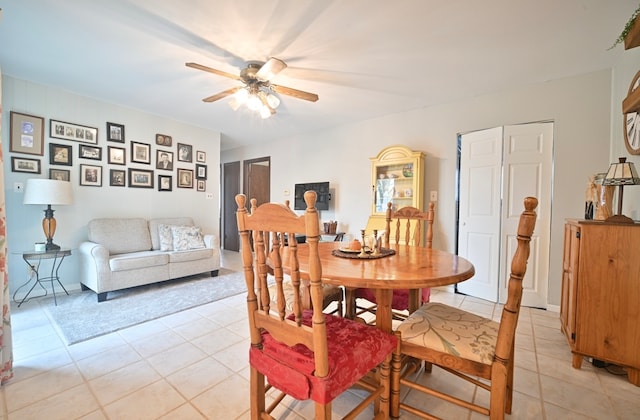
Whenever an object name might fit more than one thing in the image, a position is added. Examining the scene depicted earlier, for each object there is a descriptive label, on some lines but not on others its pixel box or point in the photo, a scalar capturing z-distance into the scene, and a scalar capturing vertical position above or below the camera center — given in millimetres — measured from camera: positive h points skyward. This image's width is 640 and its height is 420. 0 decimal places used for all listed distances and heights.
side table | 2727 -745
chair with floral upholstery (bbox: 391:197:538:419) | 1062 -612
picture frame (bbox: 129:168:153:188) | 3793 +338
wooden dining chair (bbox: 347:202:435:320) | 1937 -623
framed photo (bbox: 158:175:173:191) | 4090 +304
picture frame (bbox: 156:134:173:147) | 4017 +948
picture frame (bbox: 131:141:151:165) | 3791 +710
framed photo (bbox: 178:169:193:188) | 4320 +393
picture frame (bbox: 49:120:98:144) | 3145 +844
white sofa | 2916 -660
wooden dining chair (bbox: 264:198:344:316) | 1626 -646
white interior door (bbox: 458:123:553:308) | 2799 +55
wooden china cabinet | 3391 +337
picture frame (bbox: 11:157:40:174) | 2922 +384
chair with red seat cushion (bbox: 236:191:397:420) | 938 -588
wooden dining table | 1127 -317
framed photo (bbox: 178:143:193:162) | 4293 +810
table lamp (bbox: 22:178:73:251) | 2770 +40
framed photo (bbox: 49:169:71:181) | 3135 +307
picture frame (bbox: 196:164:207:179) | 4550 +532
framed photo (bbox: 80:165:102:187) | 3377 +323
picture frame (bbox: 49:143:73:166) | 3139 +546
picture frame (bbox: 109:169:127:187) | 3613 +321
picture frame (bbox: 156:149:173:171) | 4050 +648
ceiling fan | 2320 +1021
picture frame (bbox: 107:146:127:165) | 3592 +625
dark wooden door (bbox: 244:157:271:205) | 5863 +528
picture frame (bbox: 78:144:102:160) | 3361 +621
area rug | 2301 -1093
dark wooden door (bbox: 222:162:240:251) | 6016 -37
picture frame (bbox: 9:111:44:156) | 2898 +733
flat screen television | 4348 +190
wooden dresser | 1607 -544
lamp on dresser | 1670 +202
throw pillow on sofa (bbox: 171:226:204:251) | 3674 -511
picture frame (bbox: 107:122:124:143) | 3561 +934
